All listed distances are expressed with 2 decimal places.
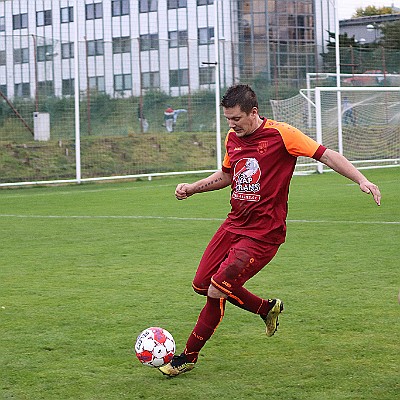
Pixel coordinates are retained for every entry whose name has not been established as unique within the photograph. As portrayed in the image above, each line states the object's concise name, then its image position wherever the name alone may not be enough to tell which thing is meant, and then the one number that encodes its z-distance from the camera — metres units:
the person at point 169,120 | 24.44
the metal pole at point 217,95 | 24.16
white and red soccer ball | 5.46
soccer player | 5.54
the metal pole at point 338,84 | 25.23
